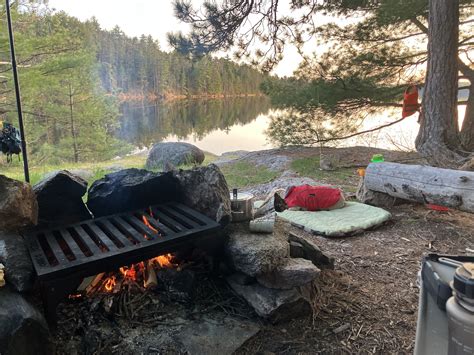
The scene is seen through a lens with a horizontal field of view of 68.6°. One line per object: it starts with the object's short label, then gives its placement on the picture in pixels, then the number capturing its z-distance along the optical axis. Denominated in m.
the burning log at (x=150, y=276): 1.92
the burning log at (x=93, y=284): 1.85
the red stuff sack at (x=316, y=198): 3.88
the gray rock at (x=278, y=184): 5.45
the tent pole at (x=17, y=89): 2.51
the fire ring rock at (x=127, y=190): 2.22
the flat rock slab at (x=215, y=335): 1.61
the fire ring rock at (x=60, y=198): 2.02
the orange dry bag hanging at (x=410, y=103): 5.41
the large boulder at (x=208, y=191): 2.04
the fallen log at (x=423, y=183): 3.12
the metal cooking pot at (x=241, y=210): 2.23
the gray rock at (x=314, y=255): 2.28
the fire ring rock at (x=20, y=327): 1.31
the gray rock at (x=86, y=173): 5.92
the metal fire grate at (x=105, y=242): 1.54
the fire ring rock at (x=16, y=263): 1.51
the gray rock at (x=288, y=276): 1.83
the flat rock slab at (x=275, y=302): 1.80
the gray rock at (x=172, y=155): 8.70
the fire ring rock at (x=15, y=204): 1.72
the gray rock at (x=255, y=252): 1.79
